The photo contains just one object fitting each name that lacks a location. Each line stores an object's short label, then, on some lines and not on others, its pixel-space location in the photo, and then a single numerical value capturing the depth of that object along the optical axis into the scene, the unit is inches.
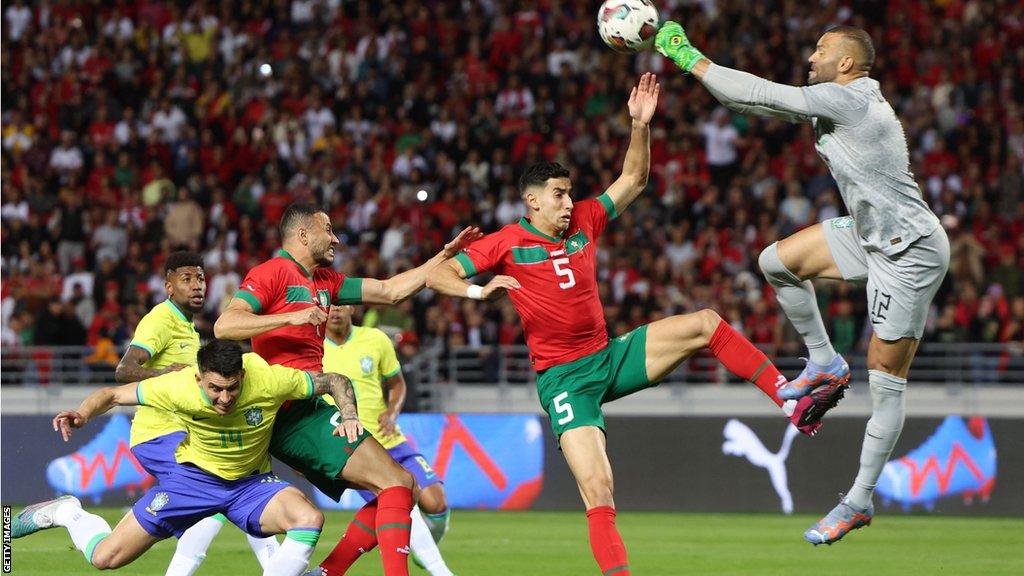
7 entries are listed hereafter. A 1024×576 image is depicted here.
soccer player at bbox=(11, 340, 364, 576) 567.7
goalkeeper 547.9
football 584.0
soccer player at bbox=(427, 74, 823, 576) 603.5
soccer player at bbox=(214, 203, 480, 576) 582.9
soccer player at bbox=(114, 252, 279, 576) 659.4
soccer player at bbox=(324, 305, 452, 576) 769.0
